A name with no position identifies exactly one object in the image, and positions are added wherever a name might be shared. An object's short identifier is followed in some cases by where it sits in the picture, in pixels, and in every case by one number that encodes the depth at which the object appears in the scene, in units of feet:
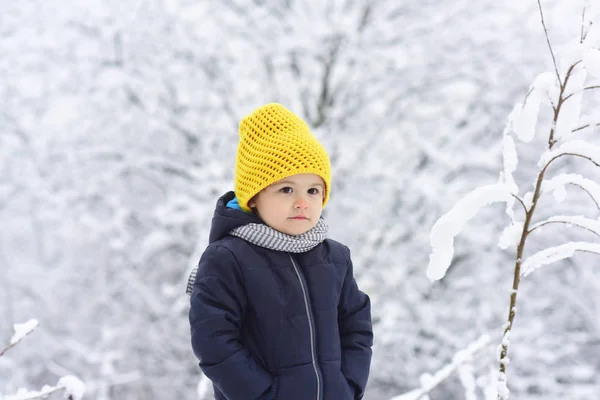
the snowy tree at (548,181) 8.47
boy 8.86
